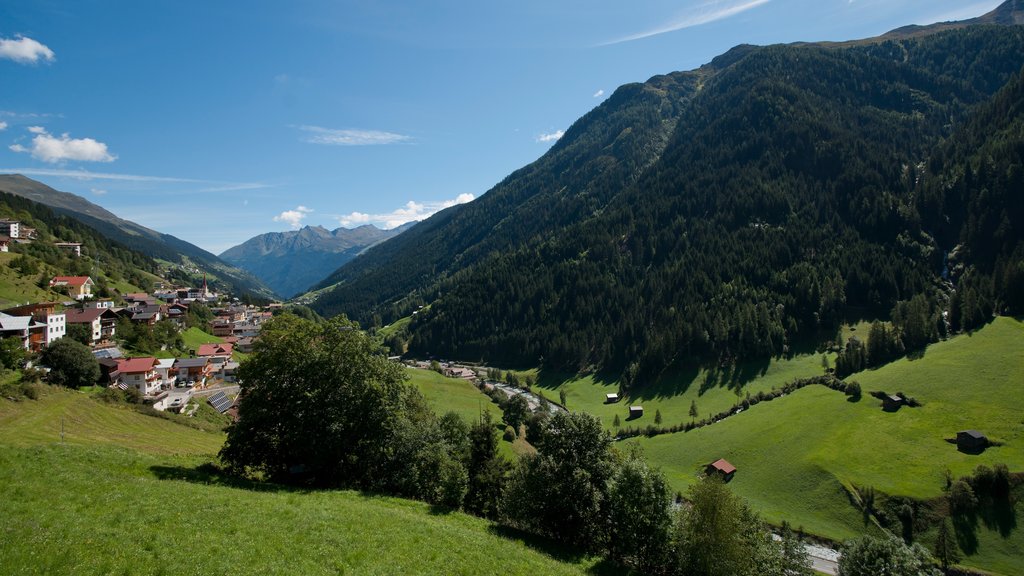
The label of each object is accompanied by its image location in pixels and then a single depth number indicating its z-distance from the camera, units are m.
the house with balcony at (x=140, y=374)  69.00
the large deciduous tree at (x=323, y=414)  32.78
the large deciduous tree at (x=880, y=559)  40.47
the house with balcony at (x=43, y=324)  68.81
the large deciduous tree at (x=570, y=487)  32.38
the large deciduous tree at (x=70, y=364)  57.66
